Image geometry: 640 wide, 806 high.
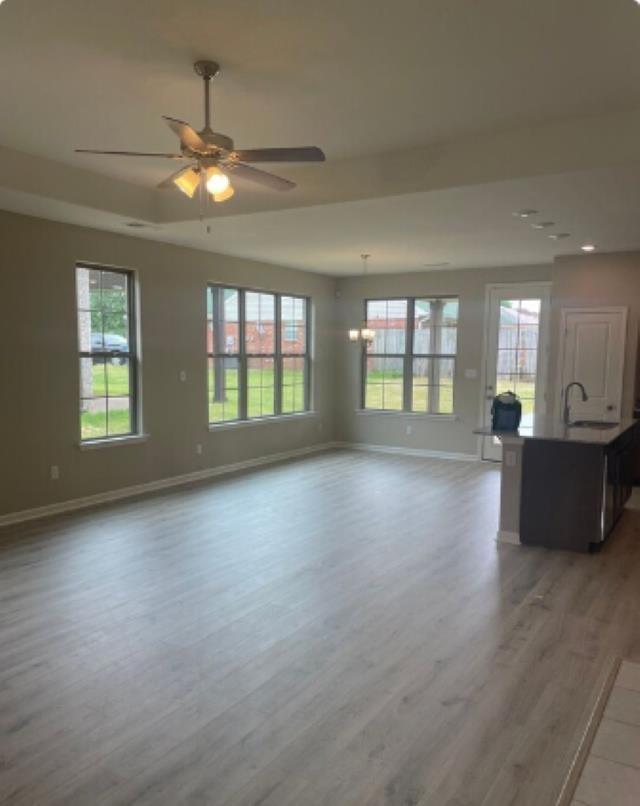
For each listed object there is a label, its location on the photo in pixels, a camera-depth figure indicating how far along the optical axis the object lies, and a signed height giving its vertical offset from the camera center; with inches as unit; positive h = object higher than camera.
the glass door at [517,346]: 305.9 +1.6
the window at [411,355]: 335.9 -4.3
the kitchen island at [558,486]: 173.9 -40.5
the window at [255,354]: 289.4 -4.4
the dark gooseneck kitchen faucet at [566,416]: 210.5 -23.2
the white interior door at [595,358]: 260.7 -3.3
